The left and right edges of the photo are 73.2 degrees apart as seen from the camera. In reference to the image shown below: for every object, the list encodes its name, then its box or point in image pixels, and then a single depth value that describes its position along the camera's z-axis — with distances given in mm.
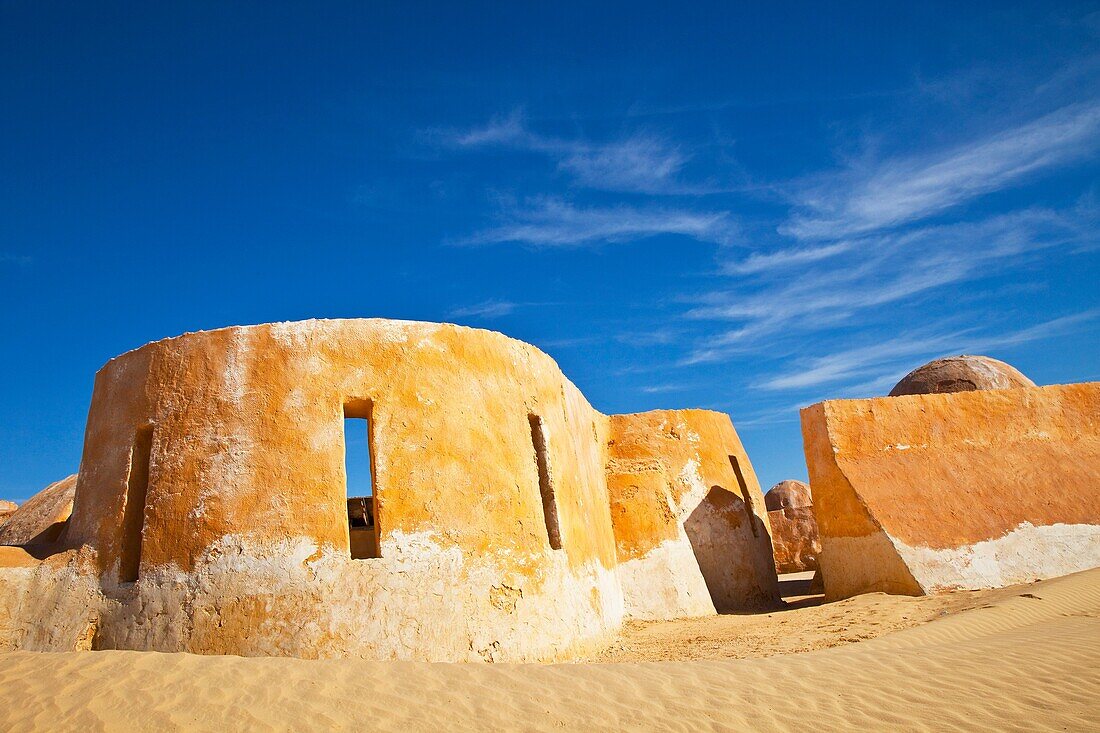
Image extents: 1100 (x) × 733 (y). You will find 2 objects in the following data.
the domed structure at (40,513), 13609
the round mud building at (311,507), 6867
